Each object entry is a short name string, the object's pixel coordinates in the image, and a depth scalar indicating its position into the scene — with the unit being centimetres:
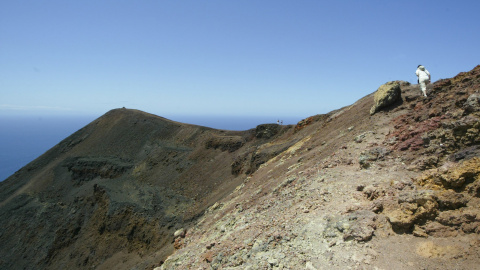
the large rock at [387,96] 1686
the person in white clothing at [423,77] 1537
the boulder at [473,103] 1019
